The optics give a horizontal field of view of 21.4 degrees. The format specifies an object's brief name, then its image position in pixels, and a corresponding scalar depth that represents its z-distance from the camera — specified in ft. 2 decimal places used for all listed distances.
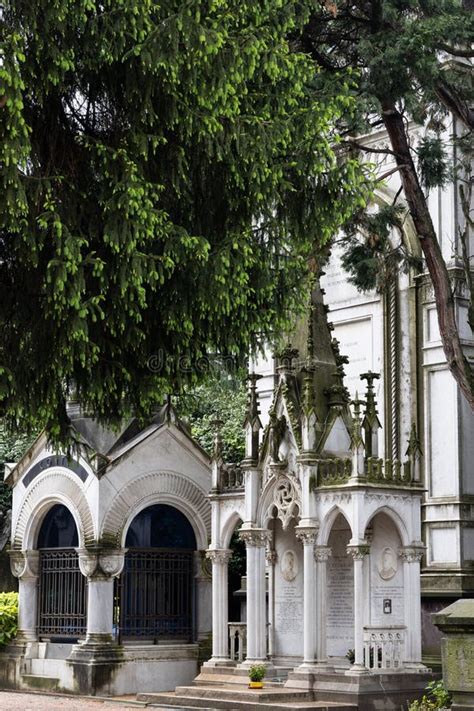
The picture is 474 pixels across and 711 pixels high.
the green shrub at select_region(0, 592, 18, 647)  82.79
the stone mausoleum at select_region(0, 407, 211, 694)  77.10
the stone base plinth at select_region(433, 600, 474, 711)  37.11
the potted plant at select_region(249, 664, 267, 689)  66.33
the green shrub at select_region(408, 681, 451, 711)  52.20
